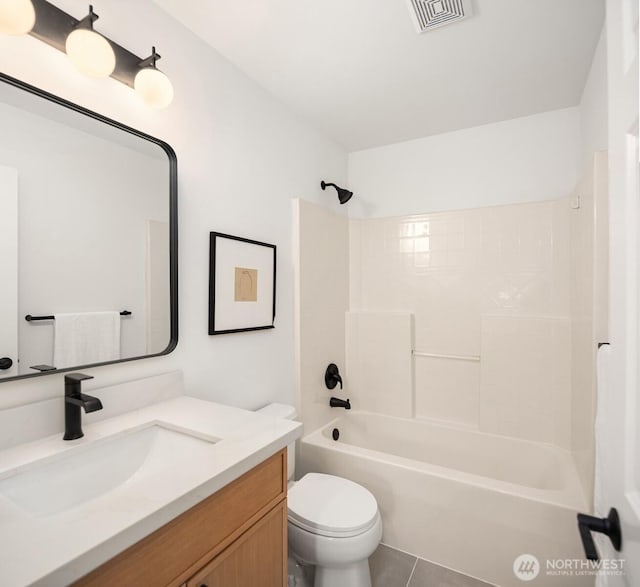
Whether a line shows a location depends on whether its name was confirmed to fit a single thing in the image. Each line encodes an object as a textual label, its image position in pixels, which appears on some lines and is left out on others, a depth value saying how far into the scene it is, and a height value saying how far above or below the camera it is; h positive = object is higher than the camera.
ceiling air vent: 1.41 +1.14
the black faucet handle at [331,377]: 2.54 -0.58
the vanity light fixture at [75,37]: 0.95 +0.77
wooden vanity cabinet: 0.72 -0.59
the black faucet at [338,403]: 2.55 -0.77
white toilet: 1.44 -0.97
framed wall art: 1.69 +0.05
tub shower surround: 1.71 -0.54
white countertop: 0.58 -0.42
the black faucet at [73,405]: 1.05 -0.33
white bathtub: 1.63 -1.05
